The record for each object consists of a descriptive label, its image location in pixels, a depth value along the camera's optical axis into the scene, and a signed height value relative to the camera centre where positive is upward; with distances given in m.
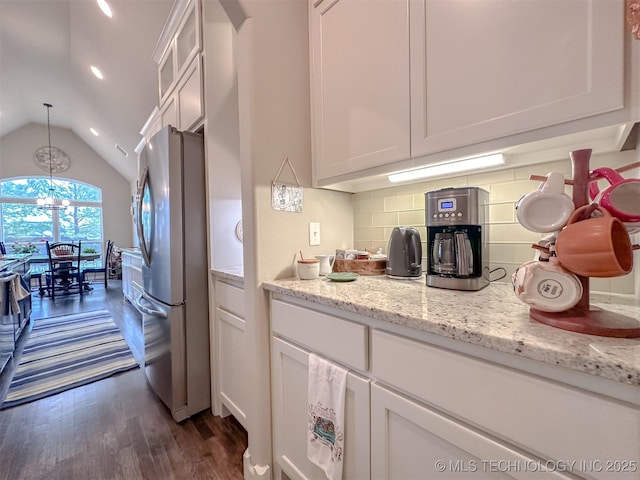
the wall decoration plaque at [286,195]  1.27 +0.18
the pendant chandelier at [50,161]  6.51 +1.82
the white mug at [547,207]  0.63 +0.05
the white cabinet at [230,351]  1.50 -0.70
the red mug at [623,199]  0.58 +0.06
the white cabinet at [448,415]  0.47 -0.41
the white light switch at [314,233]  1.43 -0.01
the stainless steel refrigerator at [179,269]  1.66 -0.22
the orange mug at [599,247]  0.53 -0.04
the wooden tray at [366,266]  1.35 -0.18
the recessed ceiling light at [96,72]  3.78 +2.30
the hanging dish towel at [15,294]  2.38 -0.54
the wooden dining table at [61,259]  4.95 -0.46
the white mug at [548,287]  0.59 -0.13
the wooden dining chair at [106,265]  5.70 -0.66
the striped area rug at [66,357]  2.07 -1.15
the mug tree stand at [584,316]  0.55 -0.20
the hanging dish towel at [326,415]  0.91 -0.64
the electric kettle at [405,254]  1.22 -0.11
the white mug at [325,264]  1.34 -0.16
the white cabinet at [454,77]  0.68 +0.49
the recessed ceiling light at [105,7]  2.55 +2.18
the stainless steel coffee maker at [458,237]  0.97 -0.03
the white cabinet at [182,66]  1.78 +1.27
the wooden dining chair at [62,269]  4.93 -0.65
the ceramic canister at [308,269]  1.25 -0.17
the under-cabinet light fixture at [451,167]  0.99 +0.26
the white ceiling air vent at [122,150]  5.71 +1.80
